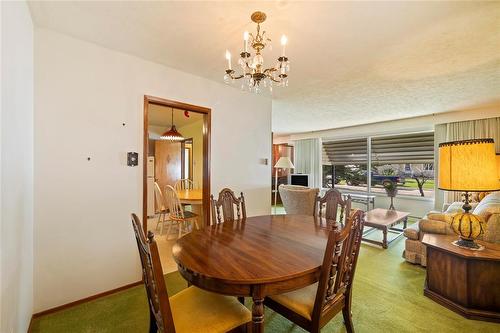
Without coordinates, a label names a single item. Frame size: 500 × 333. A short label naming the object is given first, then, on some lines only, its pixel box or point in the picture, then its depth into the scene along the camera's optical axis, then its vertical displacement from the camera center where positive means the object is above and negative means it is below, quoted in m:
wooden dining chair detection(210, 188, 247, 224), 2.34 -0.39
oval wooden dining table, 1.14 -0.55
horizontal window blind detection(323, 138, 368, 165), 6.83 +0.44
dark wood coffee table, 3.54 -0.90
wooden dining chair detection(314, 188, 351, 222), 2.42 -0.40
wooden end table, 1.91 -1.00
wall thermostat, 2.38 +0.06
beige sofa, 2.20 -0.69
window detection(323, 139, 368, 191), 6.86 +0.05
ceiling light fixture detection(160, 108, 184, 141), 4.54 +0.61
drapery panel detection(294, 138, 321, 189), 7.78 +0.23
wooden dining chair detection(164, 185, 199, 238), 3.66 -0.74
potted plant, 4.93 -0.48
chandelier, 1.62 +0.75
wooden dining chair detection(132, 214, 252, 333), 1.03 -0.82
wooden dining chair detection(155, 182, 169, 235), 3.98 -0.69
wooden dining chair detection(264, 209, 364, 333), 1.23 -0.77
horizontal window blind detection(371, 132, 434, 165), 5.65 +0.45
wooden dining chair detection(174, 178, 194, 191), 5.54 -0.50
